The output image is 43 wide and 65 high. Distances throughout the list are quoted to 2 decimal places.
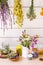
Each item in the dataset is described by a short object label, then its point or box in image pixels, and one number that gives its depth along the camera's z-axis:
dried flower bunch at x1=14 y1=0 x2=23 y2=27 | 1.74
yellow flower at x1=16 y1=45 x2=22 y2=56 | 1.70
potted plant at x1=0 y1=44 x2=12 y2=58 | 1.66
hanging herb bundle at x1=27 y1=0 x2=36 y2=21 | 1.80
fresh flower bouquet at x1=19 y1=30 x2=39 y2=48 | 1.64
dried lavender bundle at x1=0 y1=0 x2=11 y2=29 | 1.67
